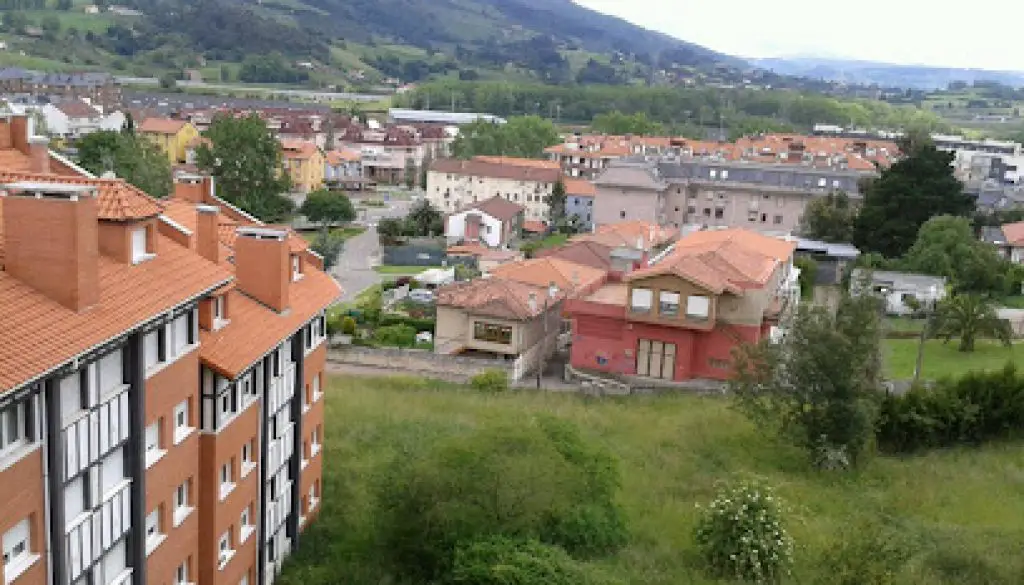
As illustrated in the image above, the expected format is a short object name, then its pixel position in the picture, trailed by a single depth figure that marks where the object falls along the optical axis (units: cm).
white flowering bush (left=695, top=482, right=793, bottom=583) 2136
